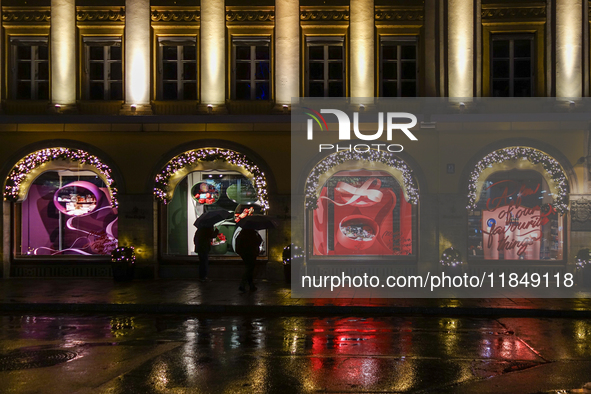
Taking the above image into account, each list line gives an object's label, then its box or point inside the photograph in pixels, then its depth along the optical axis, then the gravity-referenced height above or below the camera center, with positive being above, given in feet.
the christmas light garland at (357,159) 57.00 +2.47
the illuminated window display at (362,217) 58.13 -2.14
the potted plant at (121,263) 55.83 -6.17
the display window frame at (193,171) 57.62 +1.12
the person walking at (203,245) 55.62 -4.54
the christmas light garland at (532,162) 55.62 +2.52
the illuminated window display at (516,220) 56.39 -2.37
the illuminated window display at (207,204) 59.11 -0.93
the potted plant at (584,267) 53.26 -6.25
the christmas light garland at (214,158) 57.57 +2.62
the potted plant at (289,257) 54.75 -5.57
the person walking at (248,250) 49.29 -4.41
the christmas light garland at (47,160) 58.03 +2.84
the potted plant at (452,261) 54.90 -5.90
